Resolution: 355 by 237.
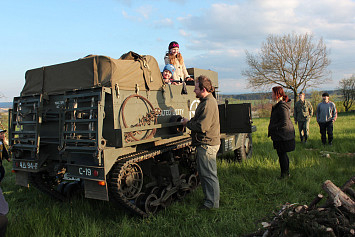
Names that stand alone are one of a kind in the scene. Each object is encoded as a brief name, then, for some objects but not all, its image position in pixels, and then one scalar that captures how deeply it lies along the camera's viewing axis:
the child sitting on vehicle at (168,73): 5.91
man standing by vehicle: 4.45
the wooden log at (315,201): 3.28
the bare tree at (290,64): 30.98
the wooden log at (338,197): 3.03
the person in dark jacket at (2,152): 6.09
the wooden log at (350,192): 3.27
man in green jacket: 10.66
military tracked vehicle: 3.99
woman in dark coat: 5.69
